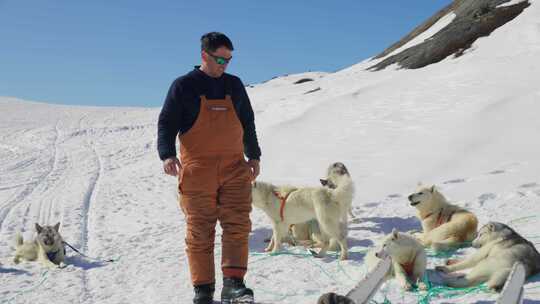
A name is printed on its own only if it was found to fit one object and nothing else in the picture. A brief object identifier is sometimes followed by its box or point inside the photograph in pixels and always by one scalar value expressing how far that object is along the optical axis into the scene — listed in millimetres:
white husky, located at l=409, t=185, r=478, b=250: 5215
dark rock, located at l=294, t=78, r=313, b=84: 42959
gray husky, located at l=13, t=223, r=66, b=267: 5965
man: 3598
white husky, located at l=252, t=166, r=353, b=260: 5426
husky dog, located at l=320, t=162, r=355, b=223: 6628
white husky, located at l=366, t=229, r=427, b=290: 4102
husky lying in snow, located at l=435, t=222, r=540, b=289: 3822
